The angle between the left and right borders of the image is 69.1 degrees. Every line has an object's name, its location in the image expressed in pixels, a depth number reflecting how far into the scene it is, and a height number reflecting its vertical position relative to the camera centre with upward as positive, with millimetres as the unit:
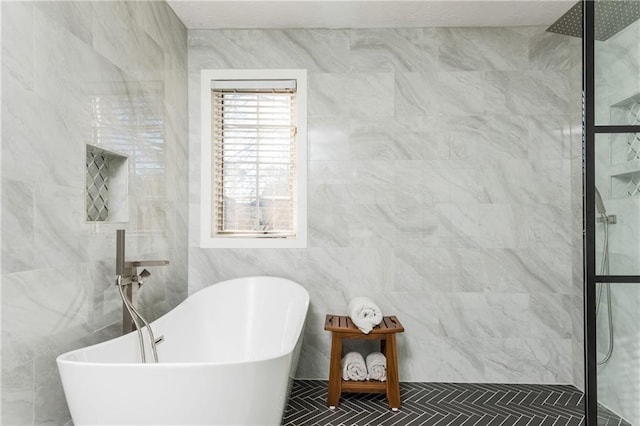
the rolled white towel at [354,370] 2846 -913
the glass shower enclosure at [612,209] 1534 +47
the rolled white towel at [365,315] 2775 -573
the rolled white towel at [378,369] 2836 -906
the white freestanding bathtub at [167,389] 1504 -568
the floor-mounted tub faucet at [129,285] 2125 -325
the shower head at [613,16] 1552 +705
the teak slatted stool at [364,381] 2752 -886
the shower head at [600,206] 1581 +58
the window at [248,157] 3334 +462
